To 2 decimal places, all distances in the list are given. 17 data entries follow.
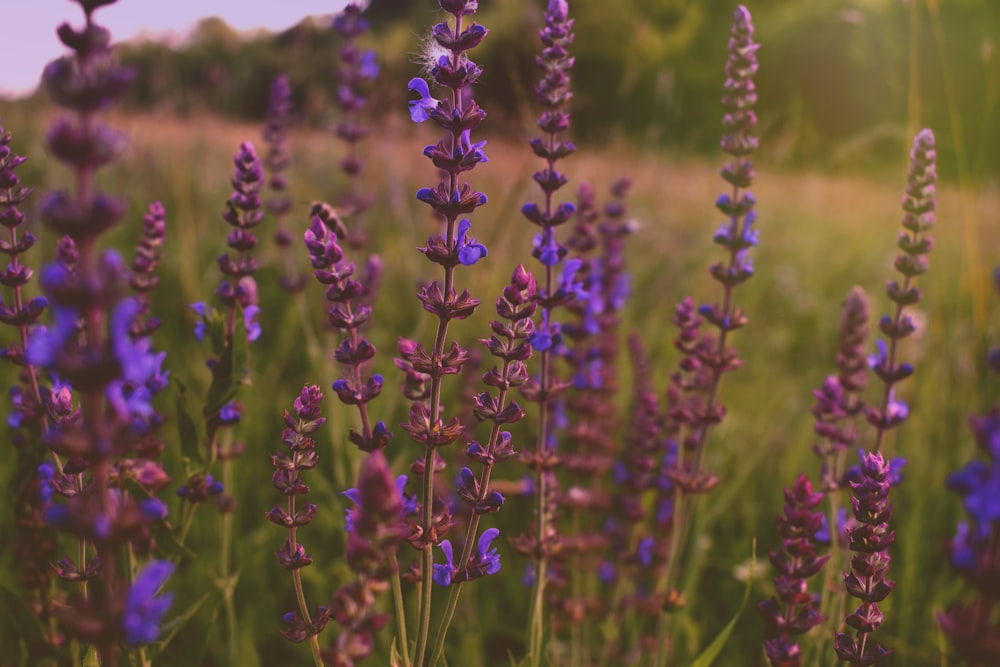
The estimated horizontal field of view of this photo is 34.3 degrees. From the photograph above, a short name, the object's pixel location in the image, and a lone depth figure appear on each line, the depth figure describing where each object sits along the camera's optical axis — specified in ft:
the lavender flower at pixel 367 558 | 1.57
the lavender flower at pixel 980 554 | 1.46
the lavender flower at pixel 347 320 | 1.91
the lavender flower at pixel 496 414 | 1.91
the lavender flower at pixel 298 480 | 1.85
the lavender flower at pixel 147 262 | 2.14
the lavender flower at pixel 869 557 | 1.85
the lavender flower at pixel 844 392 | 2.24
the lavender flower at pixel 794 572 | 1.96
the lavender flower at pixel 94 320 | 1.43
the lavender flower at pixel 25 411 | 1.83
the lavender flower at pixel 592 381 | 2.50
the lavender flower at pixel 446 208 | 1.87
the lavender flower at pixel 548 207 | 2.10
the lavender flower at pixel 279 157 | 2.78
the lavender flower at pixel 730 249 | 2.30
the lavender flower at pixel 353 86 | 3.17
